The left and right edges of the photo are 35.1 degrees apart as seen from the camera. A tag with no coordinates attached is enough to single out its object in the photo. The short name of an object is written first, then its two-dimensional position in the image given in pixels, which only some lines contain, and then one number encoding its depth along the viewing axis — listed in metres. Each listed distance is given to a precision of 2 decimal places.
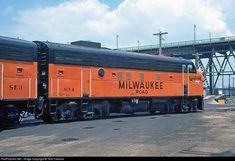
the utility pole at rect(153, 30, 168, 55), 71.03
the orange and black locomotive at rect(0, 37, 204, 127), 17.73
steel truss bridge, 90.81
